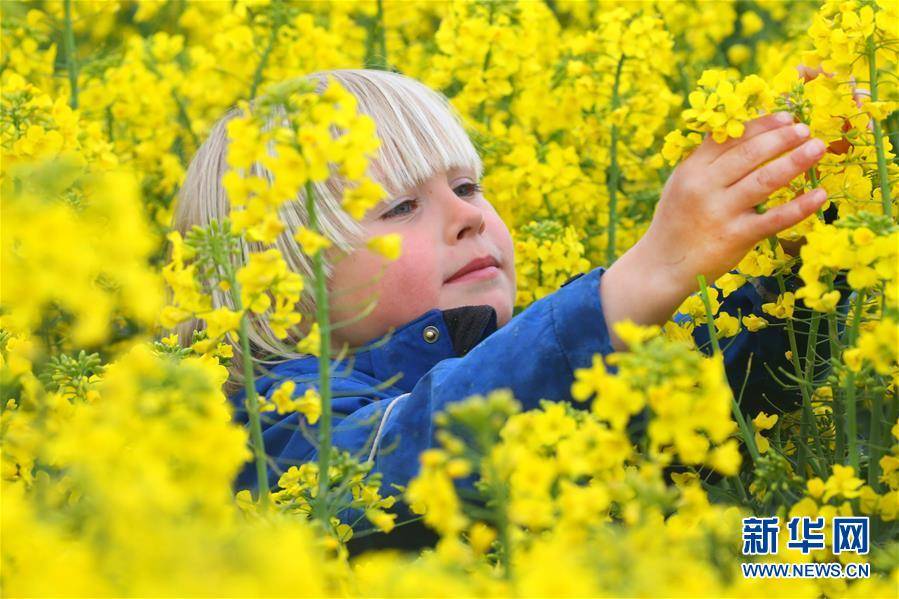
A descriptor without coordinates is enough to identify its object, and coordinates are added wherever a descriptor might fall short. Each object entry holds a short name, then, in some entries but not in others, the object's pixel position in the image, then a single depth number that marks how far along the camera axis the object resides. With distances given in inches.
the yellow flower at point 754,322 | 152.6
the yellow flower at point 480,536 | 142.4
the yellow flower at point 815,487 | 145.9
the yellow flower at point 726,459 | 140.6
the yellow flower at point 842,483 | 145.7
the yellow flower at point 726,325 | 153.3
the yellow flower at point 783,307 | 152.3
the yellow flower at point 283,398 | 146.1
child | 149.6
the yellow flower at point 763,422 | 153.6
